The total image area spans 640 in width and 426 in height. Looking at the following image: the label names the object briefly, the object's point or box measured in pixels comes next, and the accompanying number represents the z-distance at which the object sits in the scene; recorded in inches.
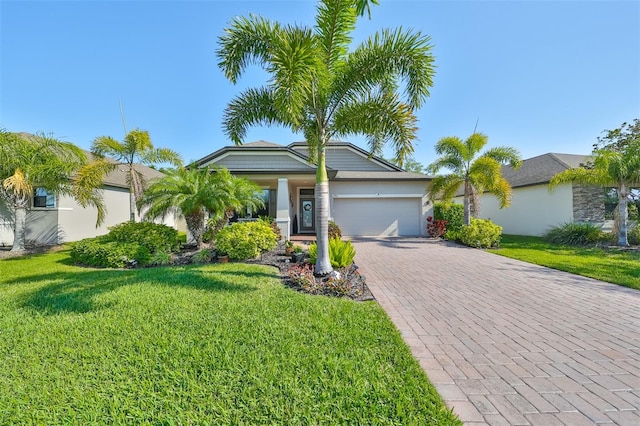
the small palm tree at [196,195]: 401.1
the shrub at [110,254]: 349.4
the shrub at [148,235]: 398.6
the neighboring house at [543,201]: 618.2
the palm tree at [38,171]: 410.6
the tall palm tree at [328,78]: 226.4
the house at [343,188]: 564.4
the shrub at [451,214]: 655.1
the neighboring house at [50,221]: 533.3
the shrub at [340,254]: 305.6
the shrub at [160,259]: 367.6
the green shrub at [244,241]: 370.3
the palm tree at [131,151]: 489.1
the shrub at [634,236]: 520.7
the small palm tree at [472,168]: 521.0
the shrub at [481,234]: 504.7
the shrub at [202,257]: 374.9
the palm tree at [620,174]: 481.1
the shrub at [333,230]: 530.9
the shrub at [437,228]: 633.0
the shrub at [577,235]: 527.8
